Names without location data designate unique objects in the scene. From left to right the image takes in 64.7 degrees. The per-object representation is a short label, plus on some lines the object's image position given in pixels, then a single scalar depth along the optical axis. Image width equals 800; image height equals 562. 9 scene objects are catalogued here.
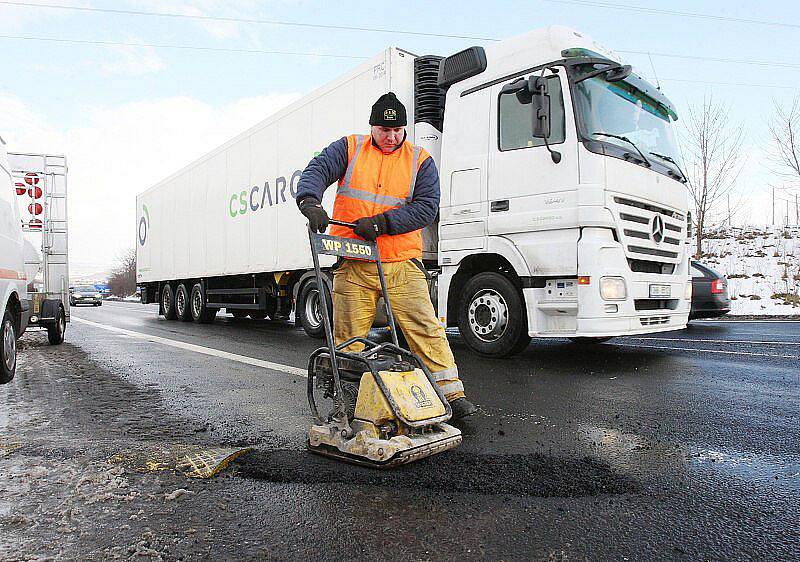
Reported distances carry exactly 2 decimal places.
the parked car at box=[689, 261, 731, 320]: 10.44
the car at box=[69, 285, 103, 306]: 35.22
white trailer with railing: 9.48
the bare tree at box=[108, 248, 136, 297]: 77.22
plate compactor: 2.84
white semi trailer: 5.87
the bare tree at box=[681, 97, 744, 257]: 22.23
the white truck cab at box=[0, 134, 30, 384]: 5.32
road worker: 3.74
